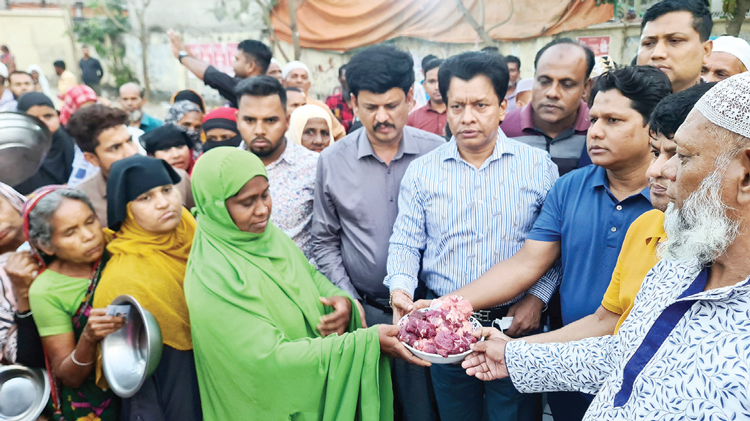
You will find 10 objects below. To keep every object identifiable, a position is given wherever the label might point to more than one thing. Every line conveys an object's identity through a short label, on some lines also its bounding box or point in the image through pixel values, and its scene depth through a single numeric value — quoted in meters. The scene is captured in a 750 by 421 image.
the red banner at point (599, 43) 8.68
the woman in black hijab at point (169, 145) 3.98
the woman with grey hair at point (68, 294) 2.29
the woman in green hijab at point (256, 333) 2.15
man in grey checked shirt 2.89
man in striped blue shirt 2.56
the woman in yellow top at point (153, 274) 2.41
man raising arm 5.30
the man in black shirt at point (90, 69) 13.10
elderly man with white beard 1.16
